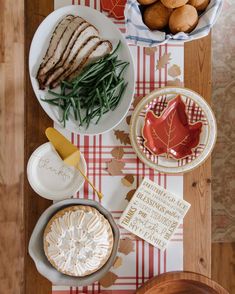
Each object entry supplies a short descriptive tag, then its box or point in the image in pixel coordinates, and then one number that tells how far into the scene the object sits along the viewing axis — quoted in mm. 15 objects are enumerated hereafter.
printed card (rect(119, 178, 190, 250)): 1063
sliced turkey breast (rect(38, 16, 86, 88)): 1005
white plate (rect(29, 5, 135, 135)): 1015
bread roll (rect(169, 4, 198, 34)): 903
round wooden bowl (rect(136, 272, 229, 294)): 943
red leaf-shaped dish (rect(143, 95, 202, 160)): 1049
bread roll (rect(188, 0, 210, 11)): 916
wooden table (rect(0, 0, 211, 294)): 1042
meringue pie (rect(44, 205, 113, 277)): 956
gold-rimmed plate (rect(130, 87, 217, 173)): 1043
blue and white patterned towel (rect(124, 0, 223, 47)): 903
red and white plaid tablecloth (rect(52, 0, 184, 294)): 1063
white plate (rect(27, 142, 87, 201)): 1038
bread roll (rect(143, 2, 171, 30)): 922
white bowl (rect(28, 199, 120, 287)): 1002
